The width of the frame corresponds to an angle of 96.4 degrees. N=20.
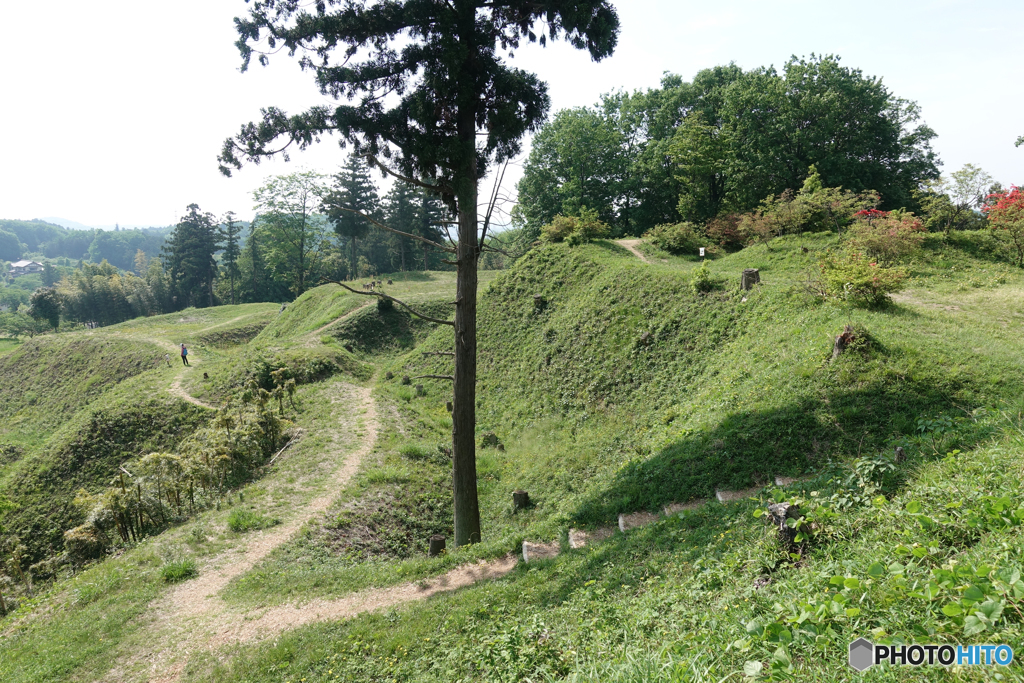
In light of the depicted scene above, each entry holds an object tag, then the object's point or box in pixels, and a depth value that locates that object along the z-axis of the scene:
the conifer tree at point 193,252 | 65.62
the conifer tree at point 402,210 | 55.06
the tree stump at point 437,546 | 9.31
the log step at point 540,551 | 8.05
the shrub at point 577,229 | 23.84
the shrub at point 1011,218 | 15.44
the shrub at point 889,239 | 15.02
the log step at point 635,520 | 8.29
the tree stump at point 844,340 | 9.62
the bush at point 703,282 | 15.23
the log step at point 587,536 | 8.20
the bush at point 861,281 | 11.62
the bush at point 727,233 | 24.05
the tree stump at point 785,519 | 4.61
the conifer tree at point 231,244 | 64.25
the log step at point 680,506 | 8.01
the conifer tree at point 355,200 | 49.07
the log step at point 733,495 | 7.63
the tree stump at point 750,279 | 14.29
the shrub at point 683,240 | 23.84
